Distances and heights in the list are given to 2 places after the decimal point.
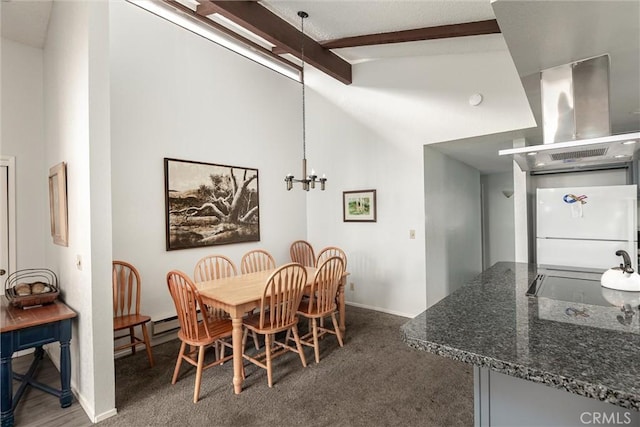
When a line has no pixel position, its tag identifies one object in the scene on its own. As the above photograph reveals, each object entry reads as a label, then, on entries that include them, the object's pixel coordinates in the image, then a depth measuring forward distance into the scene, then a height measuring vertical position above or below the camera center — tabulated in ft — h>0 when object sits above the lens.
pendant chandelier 10.37 +1.27
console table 6.54 -2.57
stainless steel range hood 5.42 +1.68
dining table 7.88 -2.16
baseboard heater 10.76 -3.82
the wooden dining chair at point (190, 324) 7.65 -2.74
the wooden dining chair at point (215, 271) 10.56 -2.07
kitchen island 3.00 -1.59
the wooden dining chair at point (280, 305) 8.26 -2.51
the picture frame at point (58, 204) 7.95 +0.43
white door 9.59 +0.07
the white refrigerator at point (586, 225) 9.73 -0.61
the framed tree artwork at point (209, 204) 11.49 +0.47
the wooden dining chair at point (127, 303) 9.40 -2.69
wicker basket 7.61 -1.85
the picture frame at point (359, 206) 14.58 +0.30
